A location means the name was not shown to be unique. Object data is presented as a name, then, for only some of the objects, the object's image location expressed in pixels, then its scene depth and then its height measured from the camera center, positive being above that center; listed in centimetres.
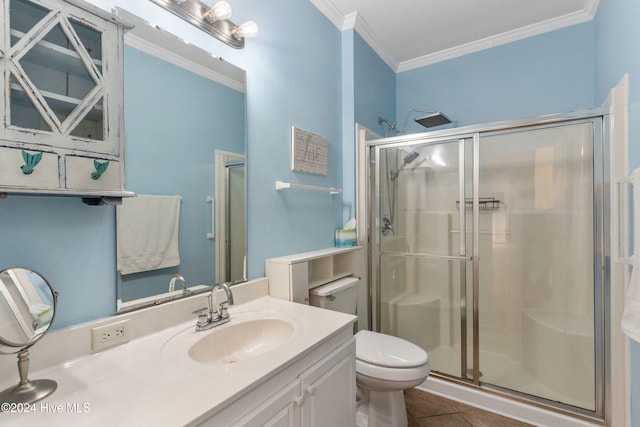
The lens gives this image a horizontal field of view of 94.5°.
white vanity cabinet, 80 -60
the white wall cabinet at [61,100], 78 +33
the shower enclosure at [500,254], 186 -32
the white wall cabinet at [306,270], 159 -37
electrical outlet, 95 -40
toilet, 154 -84
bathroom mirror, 111 +29
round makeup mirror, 72 -27
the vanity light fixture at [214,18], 123 +87
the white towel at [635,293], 111 -33
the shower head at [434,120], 253 +80
